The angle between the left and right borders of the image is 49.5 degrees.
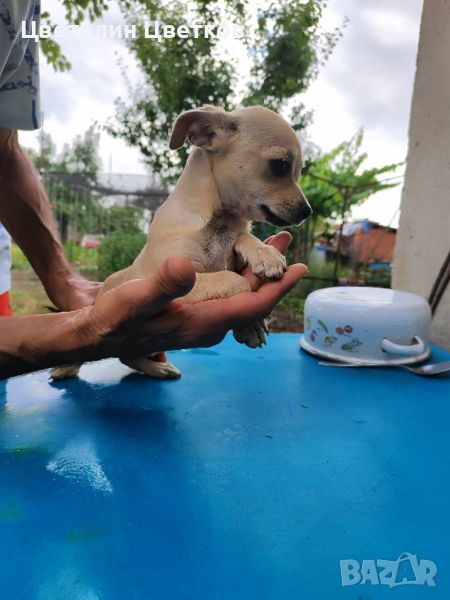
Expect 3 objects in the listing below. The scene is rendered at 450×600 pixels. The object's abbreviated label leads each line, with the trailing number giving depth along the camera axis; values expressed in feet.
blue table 0.71
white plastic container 1.77
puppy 1.27
